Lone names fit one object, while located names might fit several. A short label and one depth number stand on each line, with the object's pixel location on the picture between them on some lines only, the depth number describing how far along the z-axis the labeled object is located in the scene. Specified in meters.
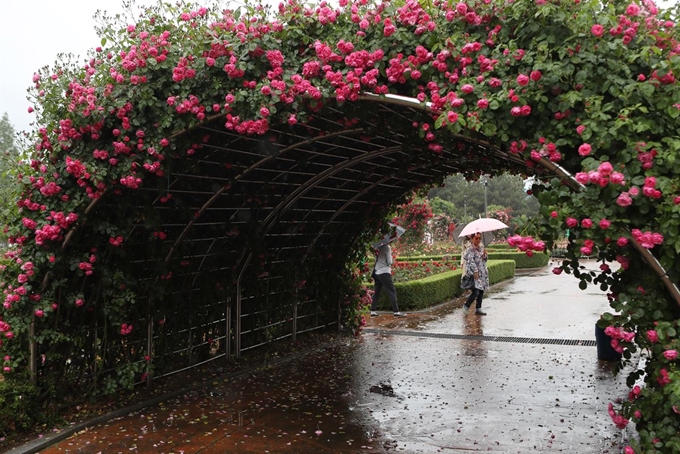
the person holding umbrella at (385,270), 10.51
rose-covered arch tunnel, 5.43
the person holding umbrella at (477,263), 11.11
